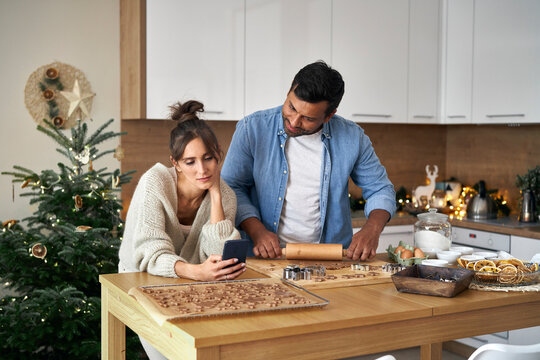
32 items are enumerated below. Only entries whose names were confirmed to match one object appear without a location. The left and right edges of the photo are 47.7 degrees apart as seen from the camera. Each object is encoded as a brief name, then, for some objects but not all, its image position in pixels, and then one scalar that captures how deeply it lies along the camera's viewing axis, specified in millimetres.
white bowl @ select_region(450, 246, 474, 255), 2192
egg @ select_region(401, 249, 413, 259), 2037
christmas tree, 2764
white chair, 1432
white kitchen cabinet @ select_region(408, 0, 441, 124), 4152
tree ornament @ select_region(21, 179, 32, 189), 2996
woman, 1812
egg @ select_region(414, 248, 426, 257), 2054
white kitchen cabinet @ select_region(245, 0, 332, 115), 3592
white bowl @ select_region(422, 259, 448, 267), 1969
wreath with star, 3391
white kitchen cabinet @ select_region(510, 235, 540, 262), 3420
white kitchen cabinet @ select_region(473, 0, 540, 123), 3730
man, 2352
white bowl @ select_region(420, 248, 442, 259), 2182
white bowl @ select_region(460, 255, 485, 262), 2001
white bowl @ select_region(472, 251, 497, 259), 2076
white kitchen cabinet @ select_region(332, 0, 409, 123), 3871
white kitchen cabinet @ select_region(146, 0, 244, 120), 3381
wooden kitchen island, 1337
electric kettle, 3953
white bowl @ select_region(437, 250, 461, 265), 2090
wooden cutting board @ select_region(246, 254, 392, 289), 1774
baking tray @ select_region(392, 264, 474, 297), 1663
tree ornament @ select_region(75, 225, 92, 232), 2857
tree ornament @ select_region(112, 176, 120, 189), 3127
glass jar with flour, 2221
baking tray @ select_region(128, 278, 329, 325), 1416
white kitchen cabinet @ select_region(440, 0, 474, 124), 4090
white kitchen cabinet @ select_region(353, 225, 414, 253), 3954
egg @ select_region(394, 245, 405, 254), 2149
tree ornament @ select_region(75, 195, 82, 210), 2924
